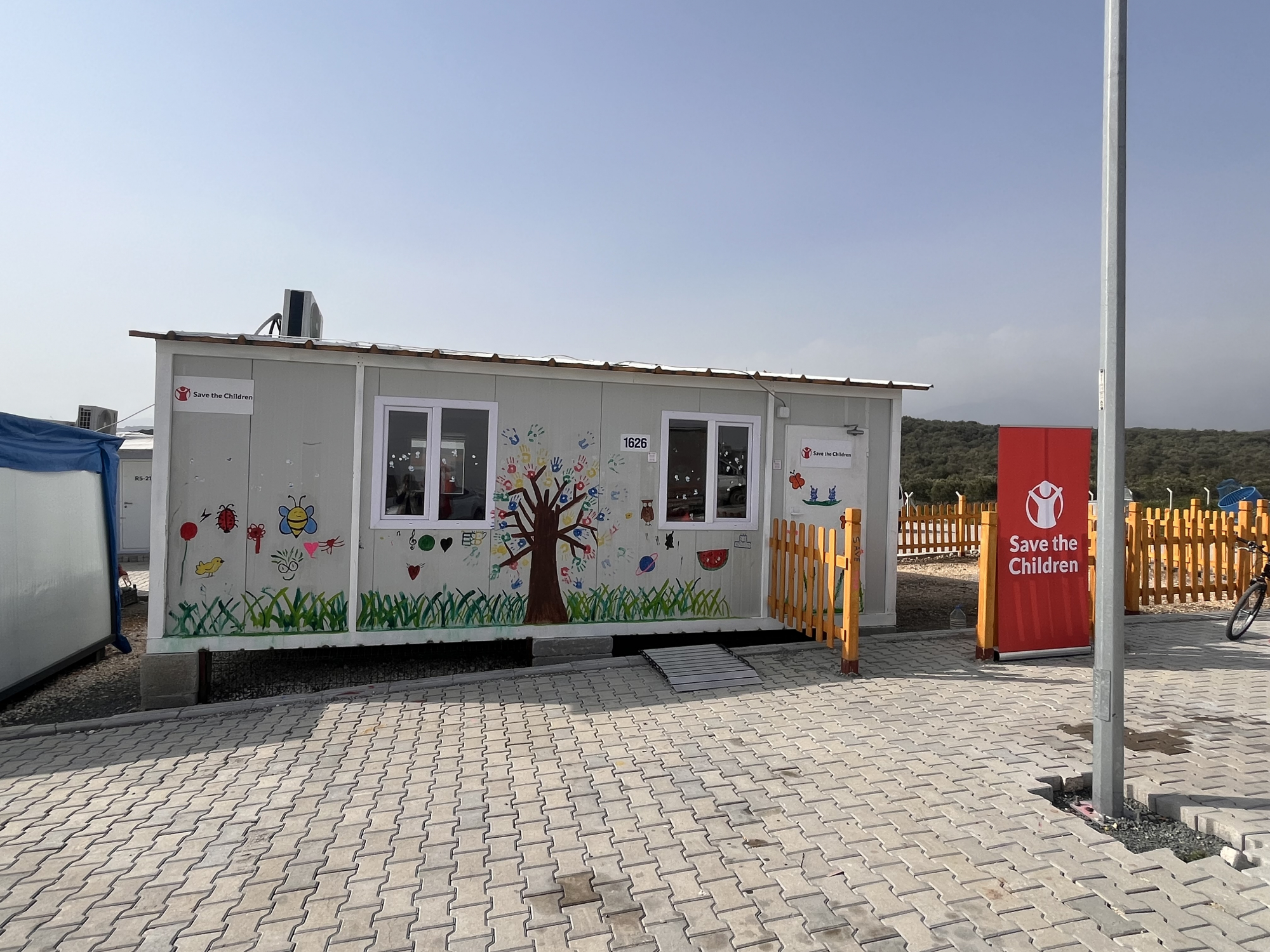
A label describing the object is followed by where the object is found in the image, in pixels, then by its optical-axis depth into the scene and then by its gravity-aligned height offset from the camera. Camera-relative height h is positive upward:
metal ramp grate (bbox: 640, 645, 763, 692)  6.59 -1.66
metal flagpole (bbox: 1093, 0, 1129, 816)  3.99 +0.19
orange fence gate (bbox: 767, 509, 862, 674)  6.74 -0.89
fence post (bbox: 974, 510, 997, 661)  7.21 -0.92
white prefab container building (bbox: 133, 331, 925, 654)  6.76 -0.05
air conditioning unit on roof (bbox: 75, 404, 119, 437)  10.91 +0.85
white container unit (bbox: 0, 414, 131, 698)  6.90 -0.77
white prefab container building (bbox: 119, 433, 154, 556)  16.83 -0.49
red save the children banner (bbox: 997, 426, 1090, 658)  7.22 -0.37
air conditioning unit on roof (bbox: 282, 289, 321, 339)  8.30 +1.86
